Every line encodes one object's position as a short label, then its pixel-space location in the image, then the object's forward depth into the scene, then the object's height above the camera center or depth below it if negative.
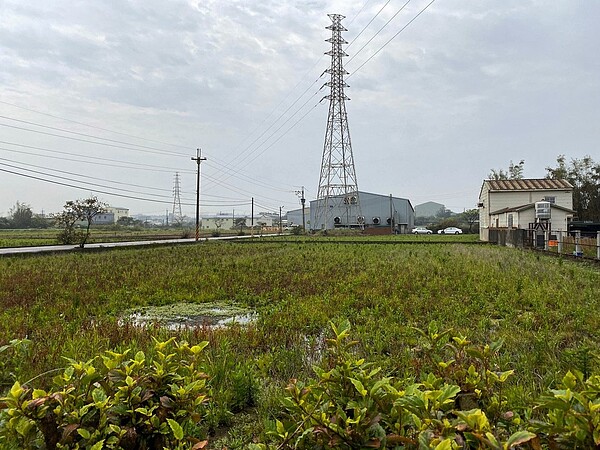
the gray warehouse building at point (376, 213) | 53.04 +2.33
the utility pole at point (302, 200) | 66.32 +5.07
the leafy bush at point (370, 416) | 1.30 -0.70
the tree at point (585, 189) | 40.91 +4.52
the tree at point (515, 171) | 49.34 +7.65
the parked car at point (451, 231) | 54.09 -0.20
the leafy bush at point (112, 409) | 1.51 -0.77
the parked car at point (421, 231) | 54.43 -0.23
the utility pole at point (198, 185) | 35.00 +4.15
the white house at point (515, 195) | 28.17 +2.62
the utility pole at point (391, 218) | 50.33 +1.55
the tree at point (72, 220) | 25.55 +0.48
